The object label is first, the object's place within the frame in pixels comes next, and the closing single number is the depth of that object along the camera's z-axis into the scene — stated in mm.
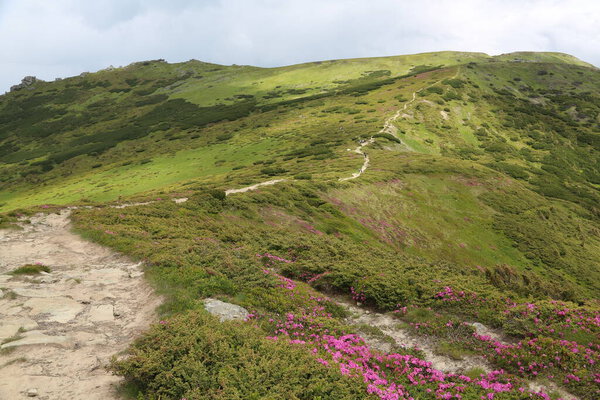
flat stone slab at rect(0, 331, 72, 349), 10865
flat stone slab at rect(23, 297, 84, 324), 13156
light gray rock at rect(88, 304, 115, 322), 13492
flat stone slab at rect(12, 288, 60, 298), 14485
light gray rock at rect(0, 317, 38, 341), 11523
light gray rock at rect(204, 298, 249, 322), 13703
